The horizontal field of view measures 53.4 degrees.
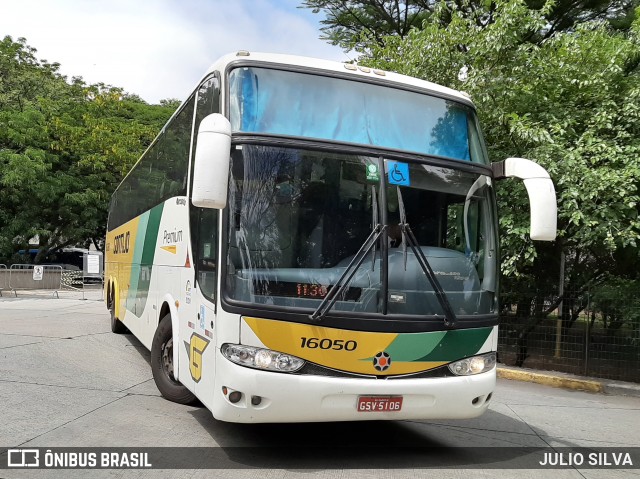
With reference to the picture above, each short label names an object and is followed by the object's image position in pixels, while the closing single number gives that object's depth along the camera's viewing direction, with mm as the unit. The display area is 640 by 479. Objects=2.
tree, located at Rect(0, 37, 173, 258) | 27328
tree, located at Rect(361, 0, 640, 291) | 9406
